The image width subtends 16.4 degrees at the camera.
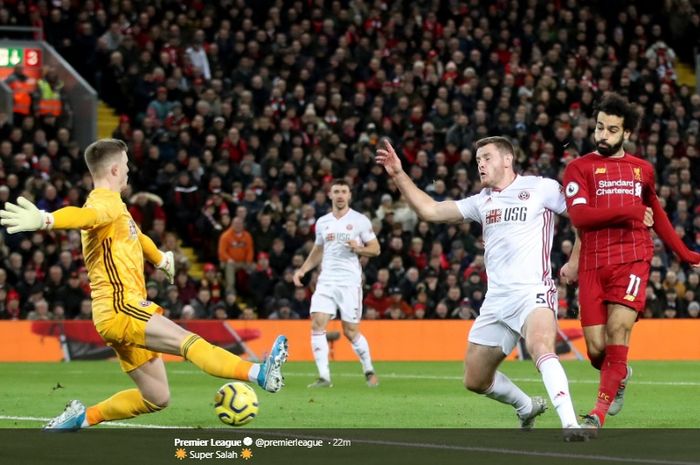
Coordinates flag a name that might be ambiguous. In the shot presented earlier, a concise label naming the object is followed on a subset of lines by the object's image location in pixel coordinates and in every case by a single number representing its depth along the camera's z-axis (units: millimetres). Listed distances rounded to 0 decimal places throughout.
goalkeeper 15786
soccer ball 15759
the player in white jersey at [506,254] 17075
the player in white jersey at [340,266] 30612
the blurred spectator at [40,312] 39664
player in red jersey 17761
